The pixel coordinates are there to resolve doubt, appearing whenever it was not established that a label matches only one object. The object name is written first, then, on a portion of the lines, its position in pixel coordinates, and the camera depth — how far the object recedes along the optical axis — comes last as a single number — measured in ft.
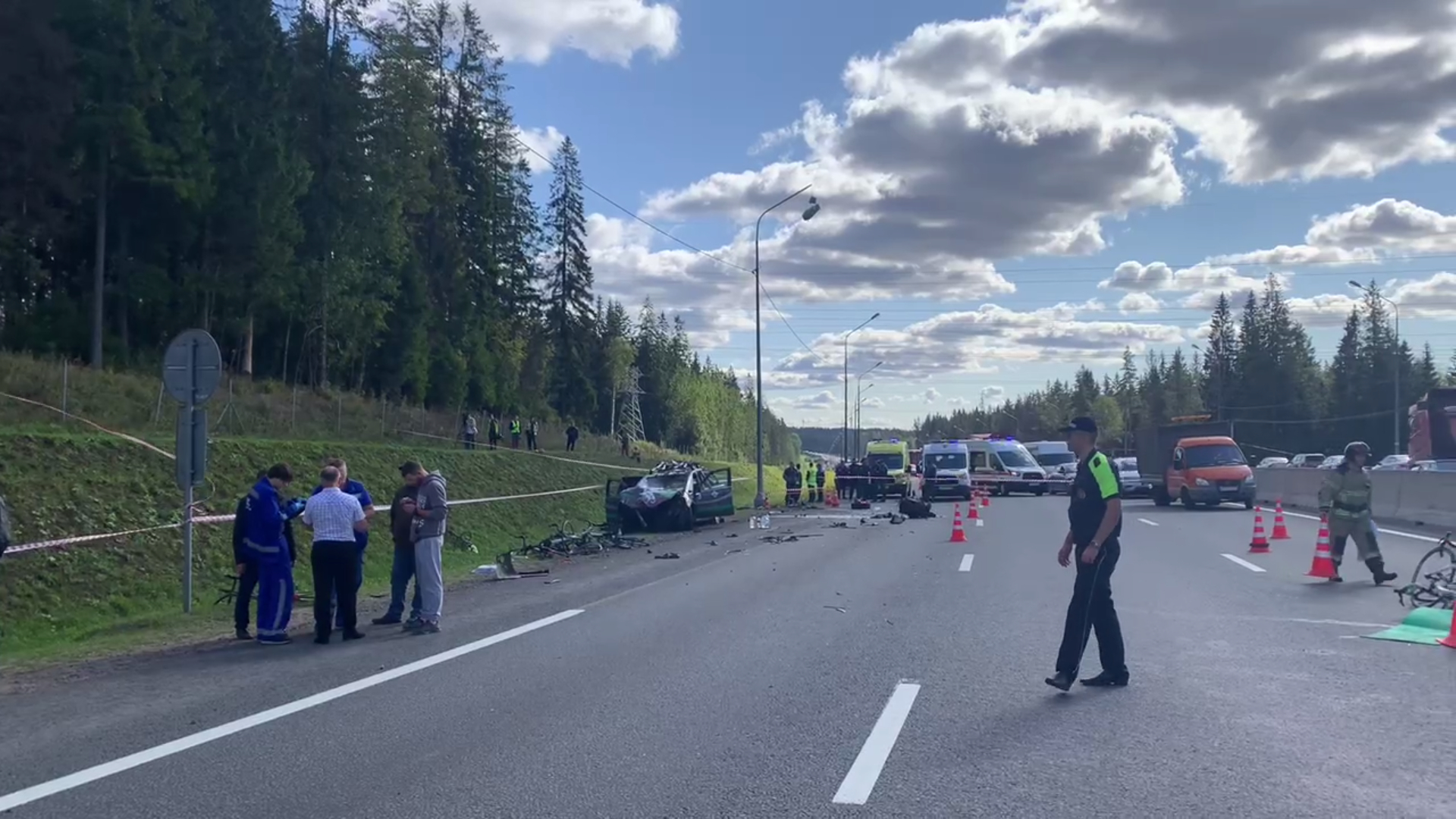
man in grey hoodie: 39.42
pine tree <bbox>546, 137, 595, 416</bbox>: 261.85
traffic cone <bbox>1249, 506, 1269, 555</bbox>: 68.08
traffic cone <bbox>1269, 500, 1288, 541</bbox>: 78.90
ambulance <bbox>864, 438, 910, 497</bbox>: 161.99
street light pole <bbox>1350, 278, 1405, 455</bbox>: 184.89
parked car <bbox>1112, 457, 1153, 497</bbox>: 141.74
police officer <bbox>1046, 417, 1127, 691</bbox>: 28.55
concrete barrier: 86.43
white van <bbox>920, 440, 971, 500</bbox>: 147.95
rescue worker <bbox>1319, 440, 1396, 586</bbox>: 50.14
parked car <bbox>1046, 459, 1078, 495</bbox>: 166.40
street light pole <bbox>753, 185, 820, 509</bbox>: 131.54
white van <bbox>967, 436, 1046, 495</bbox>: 163.63
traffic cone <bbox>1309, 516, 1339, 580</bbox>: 53.21
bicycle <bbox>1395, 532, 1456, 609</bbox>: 42.50
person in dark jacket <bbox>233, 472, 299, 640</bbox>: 38.60
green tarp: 36.17
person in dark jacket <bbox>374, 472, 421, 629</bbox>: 40.11
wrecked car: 94.43
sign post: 43.68
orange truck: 115.44
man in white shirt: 36.96
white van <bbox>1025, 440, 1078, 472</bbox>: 187.21
